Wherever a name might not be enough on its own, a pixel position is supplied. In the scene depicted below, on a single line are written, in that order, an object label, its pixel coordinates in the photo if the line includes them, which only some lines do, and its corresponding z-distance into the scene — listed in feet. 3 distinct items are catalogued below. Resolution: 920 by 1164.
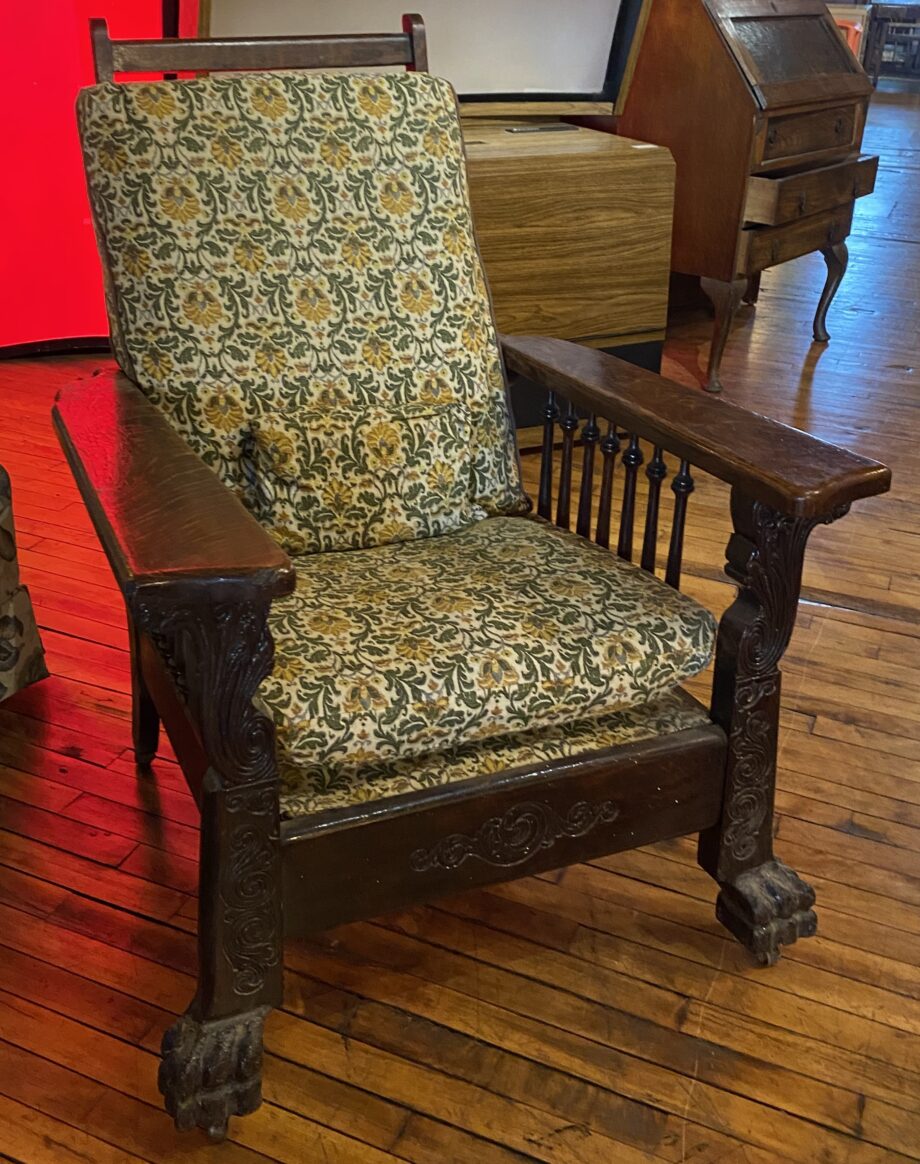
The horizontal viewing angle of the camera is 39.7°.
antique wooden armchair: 4.17
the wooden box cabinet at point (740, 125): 10.96
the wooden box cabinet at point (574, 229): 9.55
